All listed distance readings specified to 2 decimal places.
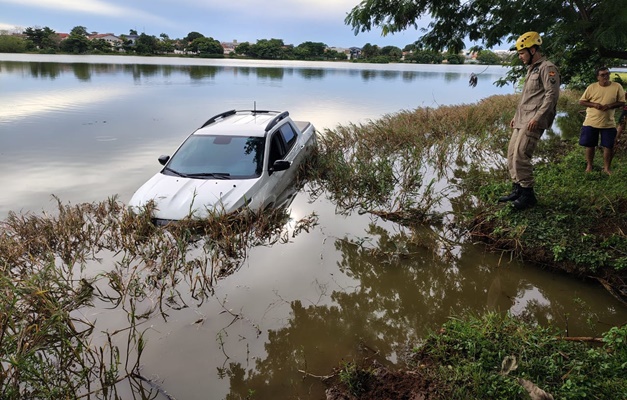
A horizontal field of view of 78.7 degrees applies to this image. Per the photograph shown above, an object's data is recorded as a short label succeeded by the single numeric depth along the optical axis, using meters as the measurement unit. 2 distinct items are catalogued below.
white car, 5.62
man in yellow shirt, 6.63
